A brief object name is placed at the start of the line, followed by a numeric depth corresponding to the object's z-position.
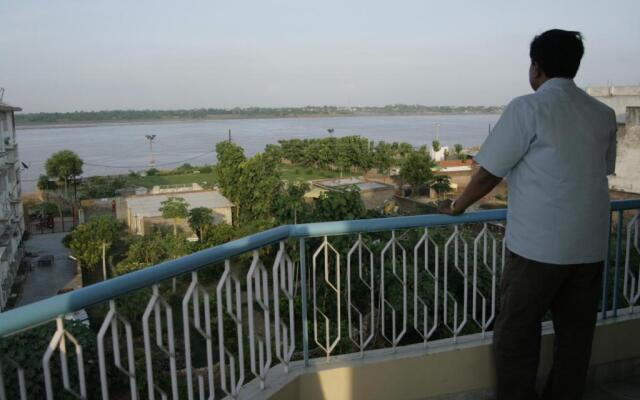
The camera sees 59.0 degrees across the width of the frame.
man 1.76
